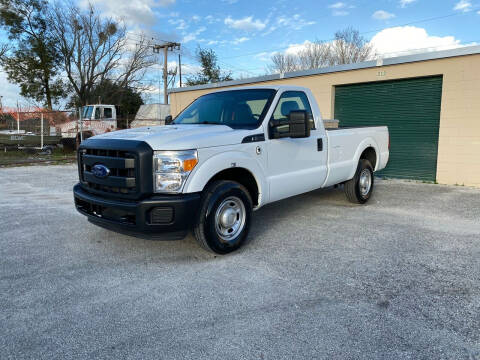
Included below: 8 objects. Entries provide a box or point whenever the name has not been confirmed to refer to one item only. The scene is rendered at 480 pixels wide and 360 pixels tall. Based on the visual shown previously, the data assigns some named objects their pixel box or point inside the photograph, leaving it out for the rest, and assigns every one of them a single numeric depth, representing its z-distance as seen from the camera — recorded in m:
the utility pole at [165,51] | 33.56
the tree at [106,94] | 32.28
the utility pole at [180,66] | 41.50
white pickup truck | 3.59
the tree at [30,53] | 28.30
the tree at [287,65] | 39.41
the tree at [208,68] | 32.41
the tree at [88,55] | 29.81
